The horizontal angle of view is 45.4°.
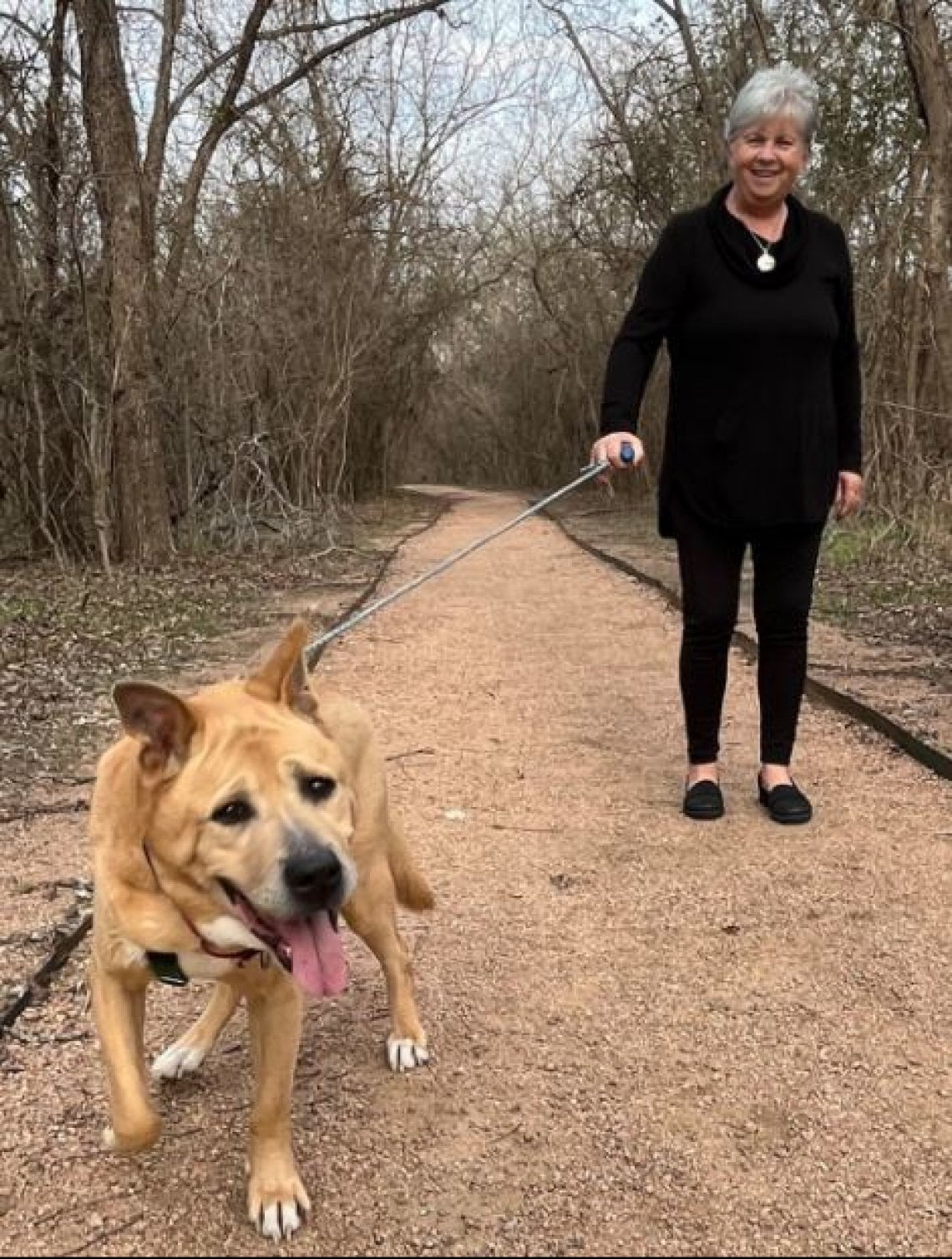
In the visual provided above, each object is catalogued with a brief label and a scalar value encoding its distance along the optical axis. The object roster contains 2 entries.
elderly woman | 3.80
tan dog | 2.00
